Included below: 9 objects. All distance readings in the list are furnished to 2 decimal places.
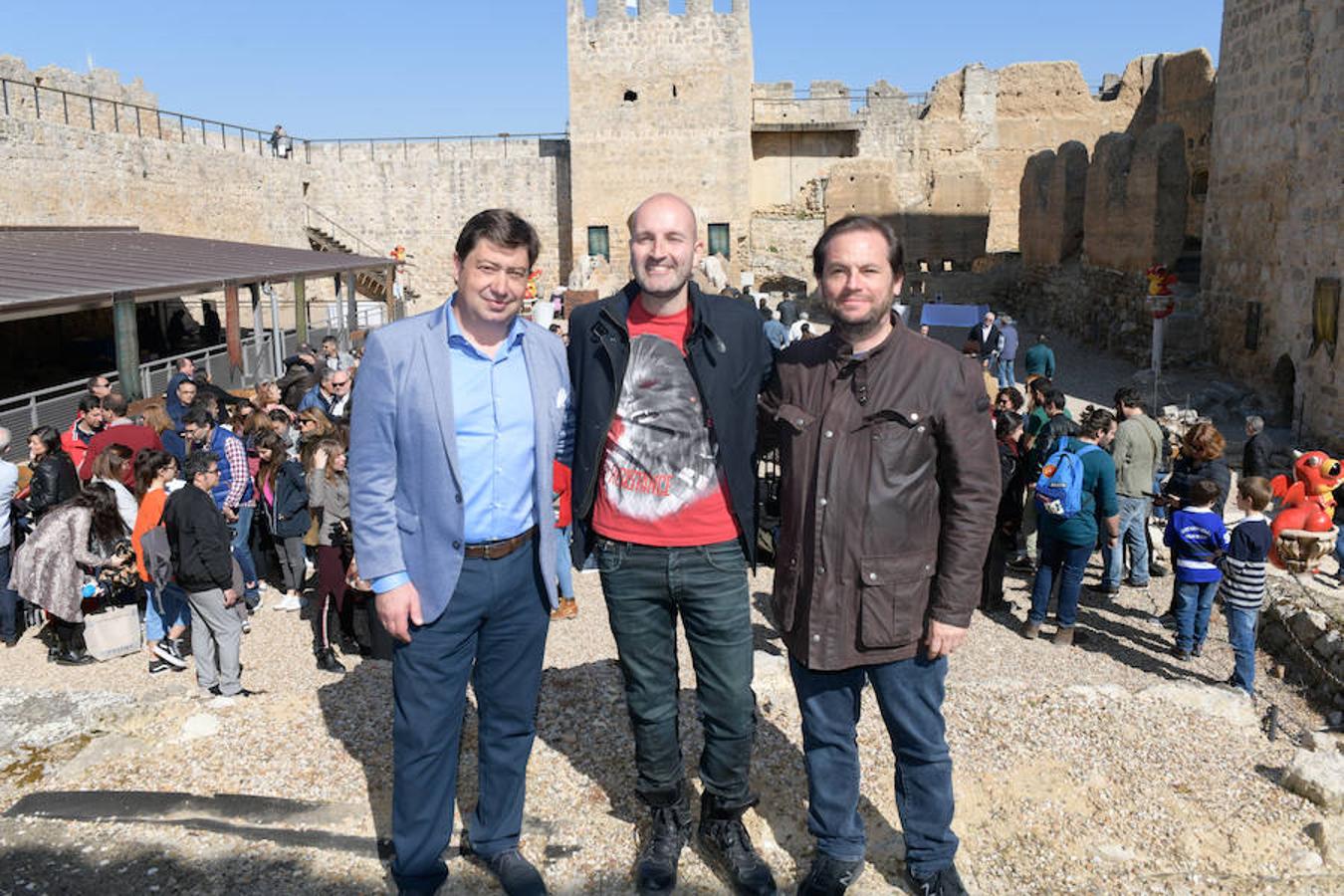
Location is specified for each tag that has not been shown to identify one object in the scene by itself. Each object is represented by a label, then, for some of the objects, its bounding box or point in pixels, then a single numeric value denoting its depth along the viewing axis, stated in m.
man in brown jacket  2.56
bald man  2.76
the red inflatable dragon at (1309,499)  7.36
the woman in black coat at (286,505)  6.61
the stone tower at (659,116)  26.45
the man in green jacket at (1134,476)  7.07
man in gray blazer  2.58
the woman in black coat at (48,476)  6.49
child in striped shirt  5.47
